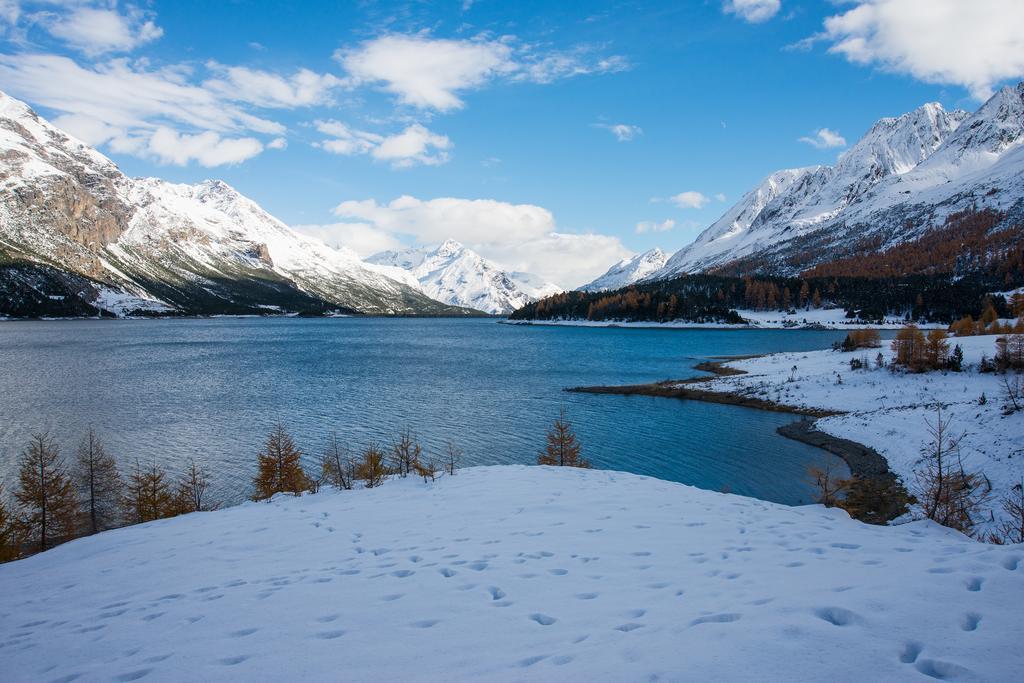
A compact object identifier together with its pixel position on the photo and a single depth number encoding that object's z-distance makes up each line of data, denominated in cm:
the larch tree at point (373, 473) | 2088
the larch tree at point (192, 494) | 2410
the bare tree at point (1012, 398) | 2864
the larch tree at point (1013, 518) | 1624
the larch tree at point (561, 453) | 3119
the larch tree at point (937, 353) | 4747
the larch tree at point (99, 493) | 2511
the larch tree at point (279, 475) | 2606
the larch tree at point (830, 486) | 1753
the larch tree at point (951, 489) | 1559
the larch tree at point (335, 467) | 2174
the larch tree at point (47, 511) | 2272
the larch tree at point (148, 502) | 2397
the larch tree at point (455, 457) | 3362
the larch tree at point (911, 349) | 4859
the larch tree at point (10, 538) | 1844
